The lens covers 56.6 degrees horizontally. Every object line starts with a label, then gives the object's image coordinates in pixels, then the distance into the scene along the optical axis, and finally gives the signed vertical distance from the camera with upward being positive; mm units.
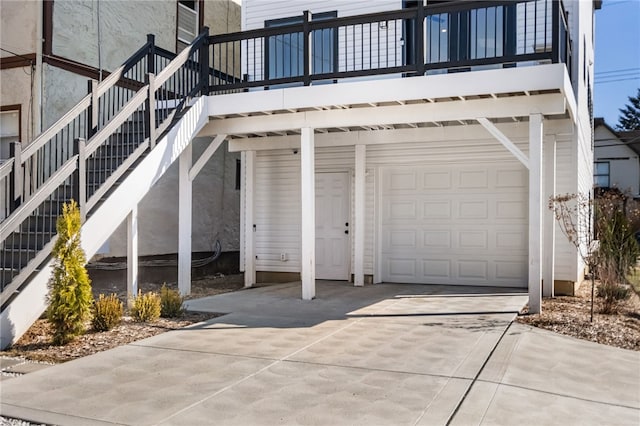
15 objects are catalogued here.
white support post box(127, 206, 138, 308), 8289 -440
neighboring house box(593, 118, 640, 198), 31344 +3626
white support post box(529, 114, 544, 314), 7941 +28
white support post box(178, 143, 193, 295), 9938 +43
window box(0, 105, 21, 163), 10310 +1706
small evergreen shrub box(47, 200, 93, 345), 6172 -647
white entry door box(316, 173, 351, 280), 12156 -25
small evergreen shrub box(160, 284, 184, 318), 7797 -1048
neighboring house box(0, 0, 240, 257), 10102 +2837
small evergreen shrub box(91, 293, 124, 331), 6828 -1042
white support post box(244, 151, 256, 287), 12195 +55
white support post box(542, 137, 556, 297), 9695 +34
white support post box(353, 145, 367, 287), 11219 +168
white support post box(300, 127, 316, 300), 9398 -20
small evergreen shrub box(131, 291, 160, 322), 7375 -1055
